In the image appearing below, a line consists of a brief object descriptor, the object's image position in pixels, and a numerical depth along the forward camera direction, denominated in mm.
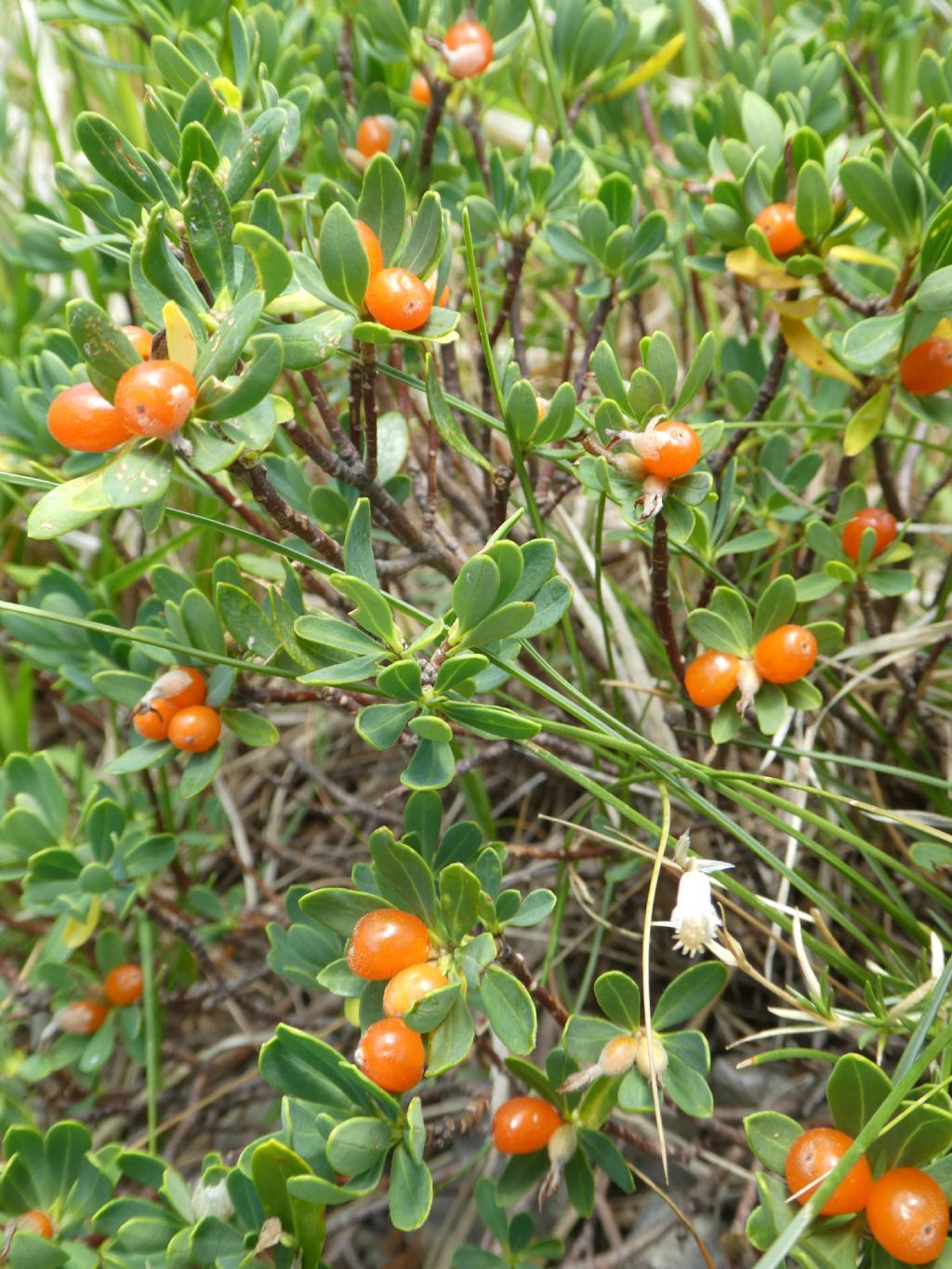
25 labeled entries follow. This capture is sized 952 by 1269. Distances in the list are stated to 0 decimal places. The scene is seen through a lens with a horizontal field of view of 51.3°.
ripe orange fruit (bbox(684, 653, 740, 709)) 133
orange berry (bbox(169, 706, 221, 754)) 134
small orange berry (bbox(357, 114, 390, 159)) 164
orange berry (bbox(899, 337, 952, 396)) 131
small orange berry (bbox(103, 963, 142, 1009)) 173
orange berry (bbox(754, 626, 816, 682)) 129
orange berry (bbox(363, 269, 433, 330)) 109
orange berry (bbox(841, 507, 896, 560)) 152
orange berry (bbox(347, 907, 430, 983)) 108
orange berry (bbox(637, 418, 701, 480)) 111
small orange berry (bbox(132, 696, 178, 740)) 137
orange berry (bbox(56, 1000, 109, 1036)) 168
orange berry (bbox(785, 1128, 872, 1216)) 100
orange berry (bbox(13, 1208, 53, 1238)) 125
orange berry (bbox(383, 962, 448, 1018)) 102
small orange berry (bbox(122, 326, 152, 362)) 107
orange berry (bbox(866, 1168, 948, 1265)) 95
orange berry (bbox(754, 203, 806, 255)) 138
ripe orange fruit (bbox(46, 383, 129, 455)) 94
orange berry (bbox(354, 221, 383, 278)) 113
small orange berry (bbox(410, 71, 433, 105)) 177
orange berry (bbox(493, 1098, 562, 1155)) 125
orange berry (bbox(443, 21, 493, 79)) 152
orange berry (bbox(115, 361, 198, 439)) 89
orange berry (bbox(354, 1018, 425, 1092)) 103
